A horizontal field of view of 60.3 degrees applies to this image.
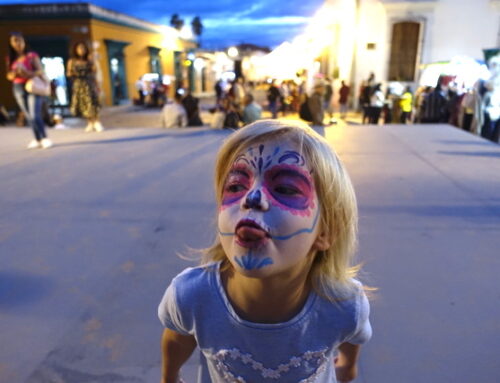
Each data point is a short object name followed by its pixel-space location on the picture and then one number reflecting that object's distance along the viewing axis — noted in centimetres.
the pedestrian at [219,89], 1908
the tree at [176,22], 4800
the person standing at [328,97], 1586
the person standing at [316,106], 1020
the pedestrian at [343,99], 1602
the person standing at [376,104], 1277
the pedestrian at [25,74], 617
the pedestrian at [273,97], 1548
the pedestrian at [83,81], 782
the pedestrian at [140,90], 2378
